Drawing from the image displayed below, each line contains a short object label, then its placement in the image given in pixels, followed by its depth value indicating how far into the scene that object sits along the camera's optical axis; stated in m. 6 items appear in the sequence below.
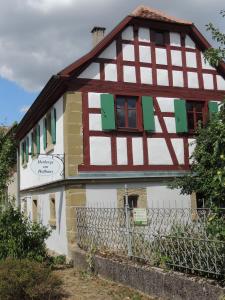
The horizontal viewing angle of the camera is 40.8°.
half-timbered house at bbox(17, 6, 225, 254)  8.80
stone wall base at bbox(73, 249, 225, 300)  4.48
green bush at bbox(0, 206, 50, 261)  7.20
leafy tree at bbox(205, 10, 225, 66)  5.21
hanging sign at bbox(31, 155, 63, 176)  8.71
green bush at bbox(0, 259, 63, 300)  5.06
